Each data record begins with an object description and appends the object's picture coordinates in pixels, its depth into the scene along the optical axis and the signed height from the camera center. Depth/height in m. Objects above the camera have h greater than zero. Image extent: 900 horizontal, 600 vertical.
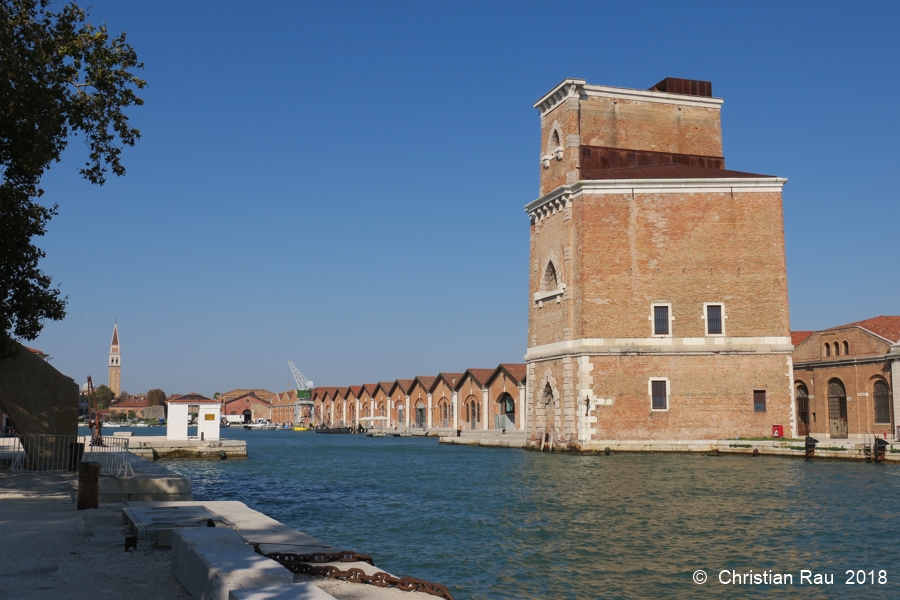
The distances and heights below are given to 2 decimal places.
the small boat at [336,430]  108.66 -3.82
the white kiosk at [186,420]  43.81 -0.98
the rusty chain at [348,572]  7.86 -1.74
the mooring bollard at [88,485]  12.91 -1.31
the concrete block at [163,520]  10.09 -1.56
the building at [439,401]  74.12 -0.07
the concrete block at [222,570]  6.52 -1.40
